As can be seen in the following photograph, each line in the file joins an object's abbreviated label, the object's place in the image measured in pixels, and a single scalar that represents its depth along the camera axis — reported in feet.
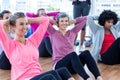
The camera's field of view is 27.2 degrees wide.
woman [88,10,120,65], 12.19
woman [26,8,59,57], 13.79
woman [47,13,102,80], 9.25
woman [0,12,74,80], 7.20
